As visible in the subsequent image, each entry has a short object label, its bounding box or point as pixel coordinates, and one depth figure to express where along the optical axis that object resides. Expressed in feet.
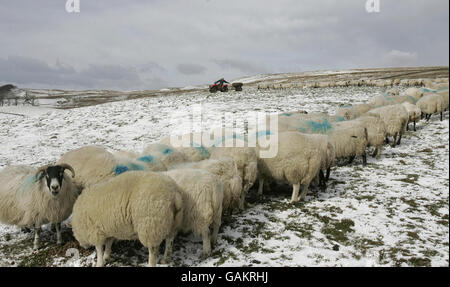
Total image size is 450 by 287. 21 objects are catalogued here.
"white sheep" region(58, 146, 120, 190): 19.43
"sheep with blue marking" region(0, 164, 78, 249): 17.43
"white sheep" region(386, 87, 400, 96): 69.34
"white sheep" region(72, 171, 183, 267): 14.28
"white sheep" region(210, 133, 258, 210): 21.99
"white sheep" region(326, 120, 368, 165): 31.48
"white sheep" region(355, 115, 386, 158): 34.71
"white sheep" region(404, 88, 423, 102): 56.65
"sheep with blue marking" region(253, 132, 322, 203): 22.86
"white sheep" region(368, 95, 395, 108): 49.75
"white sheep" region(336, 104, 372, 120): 41.81
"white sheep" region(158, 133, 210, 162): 25.25
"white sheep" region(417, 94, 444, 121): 47.32
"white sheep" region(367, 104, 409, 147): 38.14
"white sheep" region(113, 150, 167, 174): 20.35
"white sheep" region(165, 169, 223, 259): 16.14
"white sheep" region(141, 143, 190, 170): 22.86
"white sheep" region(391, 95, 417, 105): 52.14
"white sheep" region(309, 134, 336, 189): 24.64
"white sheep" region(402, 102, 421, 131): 44.83
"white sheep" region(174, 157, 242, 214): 18.88
